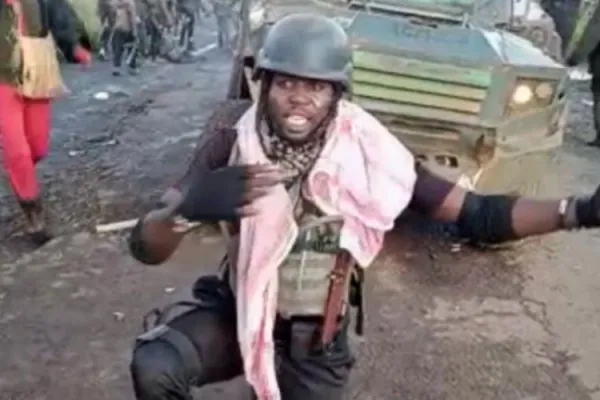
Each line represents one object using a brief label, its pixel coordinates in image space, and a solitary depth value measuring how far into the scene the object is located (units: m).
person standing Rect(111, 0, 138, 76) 14.95
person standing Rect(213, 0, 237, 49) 17.97
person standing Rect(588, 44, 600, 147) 10.47
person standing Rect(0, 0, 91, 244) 6.48
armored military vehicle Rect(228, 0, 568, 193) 6.42
